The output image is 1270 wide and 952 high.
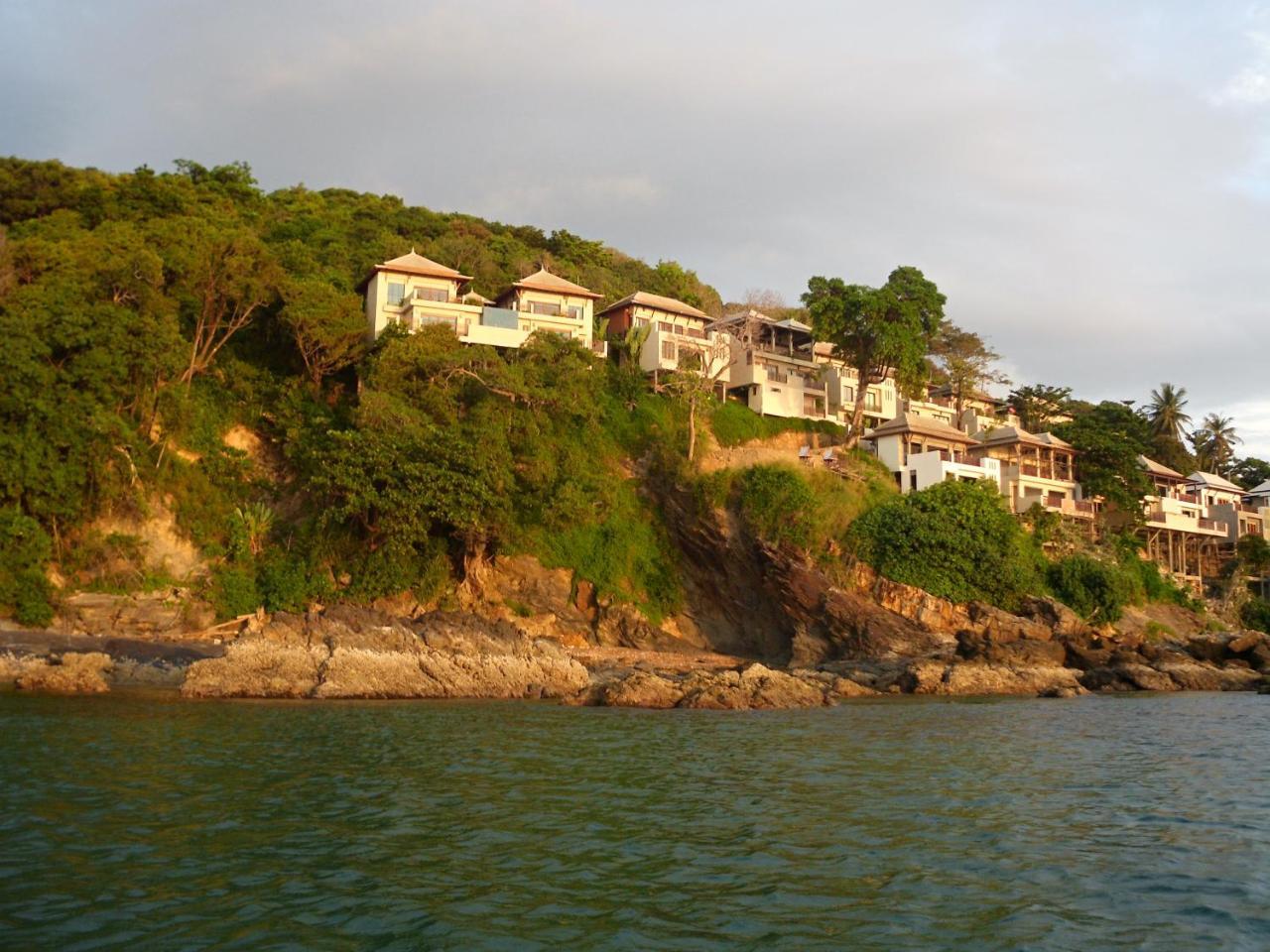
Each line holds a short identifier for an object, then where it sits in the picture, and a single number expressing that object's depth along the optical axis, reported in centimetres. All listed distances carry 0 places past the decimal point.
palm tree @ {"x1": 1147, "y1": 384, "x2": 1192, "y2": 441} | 7719
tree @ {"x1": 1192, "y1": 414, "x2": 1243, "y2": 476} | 8031
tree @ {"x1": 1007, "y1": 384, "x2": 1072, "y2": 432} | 6912
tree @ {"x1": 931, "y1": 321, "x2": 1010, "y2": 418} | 6556
